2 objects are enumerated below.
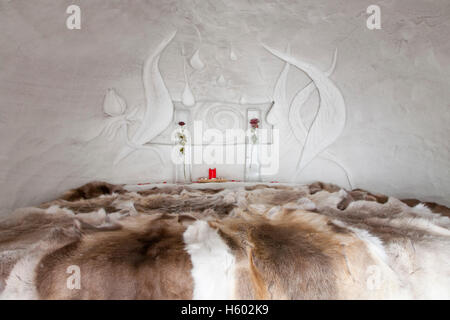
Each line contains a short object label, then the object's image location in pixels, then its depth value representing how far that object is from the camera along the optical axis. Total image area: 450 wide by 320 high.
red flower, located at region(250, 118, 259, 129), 2.97
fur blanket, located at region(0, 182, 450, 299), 0.79
